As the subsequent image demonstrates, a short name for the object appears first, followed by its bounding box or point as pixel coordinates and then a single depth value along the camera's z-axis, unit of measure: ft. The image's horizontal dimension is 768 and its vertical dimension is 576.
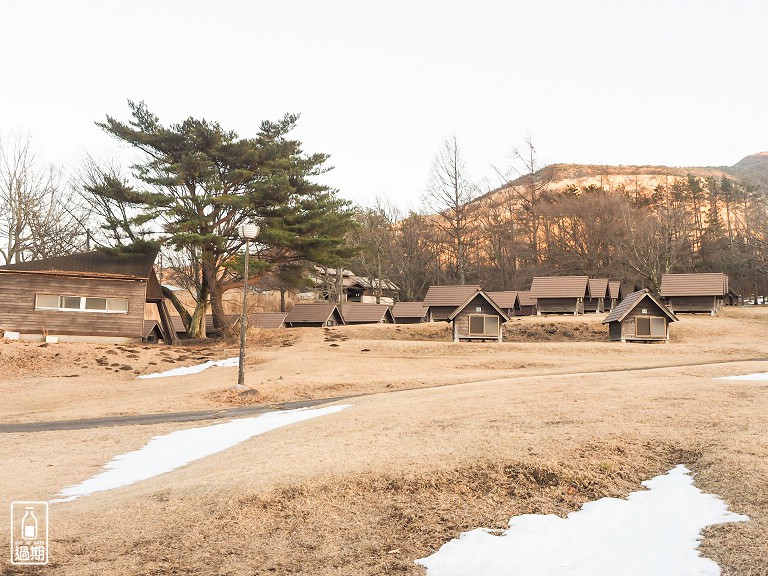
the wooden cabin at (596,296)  203.51
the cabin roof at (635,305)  138.21
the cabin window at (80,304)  125.05
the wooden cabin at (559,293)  187.83
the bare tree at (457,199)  228.02
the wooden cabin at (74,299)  123.34
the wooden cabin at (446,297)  188.44
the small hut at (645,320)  138.82
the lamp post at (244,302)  74.23
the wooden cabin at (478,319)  143.74
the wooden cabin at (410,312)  209.26
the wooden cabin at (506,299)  195.62
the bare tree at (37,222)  158.71
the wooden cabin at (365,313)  203.21
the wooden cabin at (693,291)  176.45
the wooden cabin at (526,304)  193.50
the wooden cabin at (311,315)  183.42
